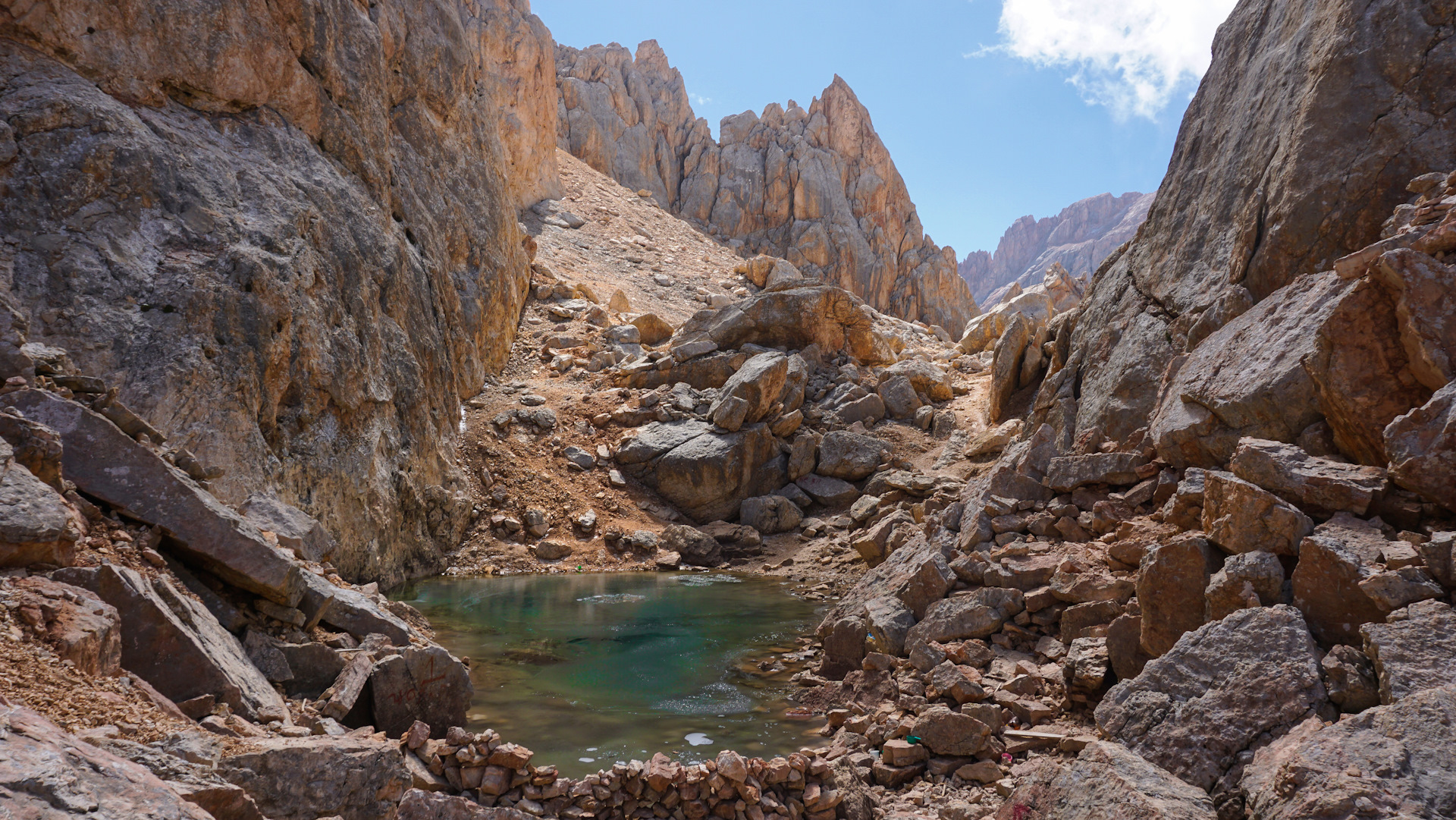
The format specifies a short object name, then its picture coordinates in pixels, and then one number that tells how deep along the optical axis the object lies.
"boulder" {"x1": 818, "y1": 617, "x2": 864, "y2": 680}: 10.25
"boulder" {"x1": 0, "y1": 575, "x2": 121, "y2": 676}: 4.37
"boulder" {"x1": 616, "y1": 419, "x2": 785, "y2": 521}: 24.11
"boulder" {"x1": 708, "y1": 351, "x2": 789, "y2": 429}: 25.17
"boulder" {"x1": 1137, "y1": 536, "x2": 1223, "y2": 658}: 6.61
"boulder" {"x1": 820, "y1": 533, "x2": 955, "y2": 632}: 10.89
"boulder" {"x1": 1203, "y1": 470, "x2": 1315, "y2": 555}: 6.18
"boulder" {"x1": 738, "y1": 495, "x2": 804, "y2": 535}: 23.19
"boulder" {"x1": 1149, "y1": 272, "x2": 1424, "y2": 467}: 6.82
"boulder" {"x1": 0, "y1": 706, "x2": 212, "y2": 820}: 2.73
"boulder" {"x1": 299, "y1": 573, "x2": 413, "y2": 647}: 7.58
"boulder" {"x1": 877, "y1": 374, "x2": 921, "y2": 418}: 28.53
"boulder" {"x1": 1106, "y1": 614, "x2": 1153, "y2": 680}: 7.05
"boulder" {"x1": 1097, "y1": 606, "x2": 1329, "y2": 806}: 5.17
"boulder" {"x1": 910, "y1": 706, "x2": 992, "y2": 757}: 6.68
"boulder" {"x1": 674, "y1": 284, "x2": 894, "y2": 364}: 29.80
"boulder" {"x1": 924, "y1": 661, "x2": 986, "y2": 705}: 7.54
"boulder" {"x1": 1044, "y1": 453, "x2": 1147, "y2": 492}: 9.54
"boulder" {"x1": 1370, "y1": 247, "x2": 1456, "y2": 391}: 6.27
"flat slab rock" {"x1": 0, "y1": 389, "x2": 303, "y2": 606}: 6.11
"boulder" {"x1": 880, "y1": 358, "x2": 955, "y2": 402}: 29.66
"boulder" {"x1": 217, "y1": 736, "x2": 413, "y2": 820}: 4.45
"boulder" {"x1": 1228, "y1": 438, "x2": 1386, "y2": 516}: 6.18
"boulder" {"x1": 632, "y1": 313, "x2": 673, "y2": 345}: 33.72
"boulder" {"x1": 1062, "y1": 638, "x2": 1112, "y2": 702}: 7.16
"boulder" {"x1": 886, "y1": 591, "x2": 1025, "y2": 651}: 8.93
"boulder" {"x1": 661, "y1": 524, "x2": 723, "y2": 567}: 21.66
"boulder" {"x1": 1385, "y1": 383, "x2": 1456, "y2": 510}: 5.74
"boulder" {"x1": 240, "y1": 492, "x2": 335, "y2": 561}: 9.48
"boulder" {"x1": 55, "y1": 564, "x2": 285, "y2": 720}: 5.24
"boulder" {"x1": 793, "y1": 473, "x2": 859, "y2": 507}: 24.08
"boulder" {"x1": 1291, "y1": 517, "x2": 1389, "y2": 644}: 5.51
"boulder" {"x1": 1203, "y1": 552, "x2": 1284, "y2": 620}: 6.02
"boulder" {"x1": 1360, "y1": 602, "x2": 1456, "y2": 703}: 4.71
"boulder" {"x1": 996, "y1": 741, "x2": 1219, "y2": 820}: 4.47
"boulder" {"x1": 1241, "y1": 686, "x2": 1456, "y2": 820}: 3.94
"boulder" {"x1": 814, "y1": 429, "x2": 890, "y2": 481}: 24.73
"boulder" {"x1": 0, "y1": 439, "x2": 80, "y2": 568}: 4.66
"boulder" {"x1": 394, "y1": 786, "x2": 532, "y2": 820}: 5.05
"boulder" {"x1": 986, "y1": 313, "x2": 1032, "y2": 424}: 22.80
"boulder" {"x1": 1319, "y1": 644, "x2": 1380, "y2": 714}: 5.00
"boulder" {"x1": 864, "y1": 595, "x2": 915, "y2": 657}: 9.67
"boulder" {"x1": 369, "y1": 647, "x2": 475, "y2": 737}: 7.12
